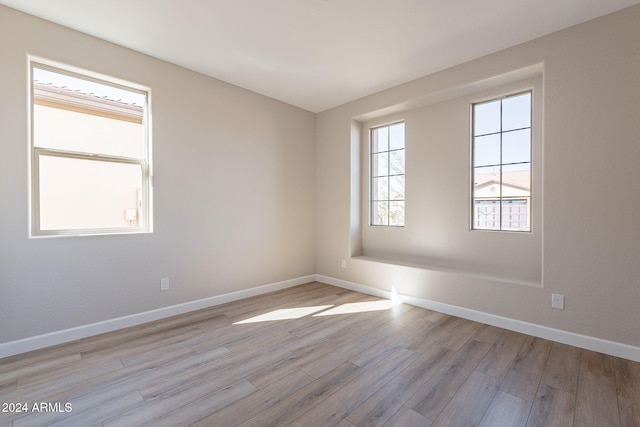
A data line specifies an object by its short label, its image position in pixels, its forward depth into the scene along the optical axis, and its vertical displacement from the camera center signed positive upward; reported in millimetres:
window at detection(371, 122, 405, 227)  4117 +560
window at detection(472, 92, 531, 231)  3020 +543
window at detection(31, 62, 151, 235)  2482 +543
